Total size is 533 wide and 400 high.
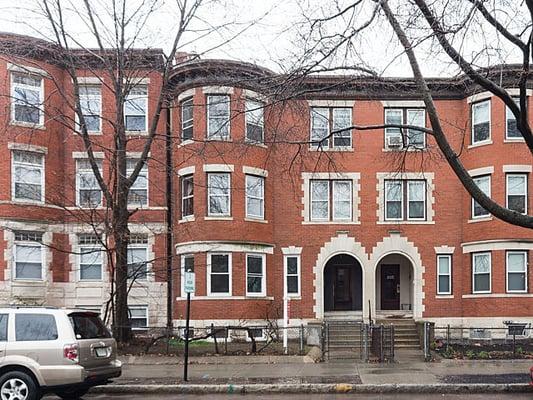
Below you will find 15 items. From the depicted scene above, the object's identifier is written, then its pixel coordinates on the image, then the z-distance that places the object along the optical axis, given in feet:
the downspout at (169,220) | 75.56
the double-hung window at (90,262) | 76.54
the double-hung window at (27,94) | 71.87
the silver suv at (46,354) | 33.04
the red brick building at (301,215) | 72.13
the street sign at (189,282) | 42.91
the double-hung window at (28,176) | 72.23
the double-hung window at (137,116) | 77.66
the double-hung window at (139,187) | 77.25
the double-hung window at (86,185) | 74.59
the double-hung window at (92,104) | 76.07
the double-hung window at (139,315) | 76.33
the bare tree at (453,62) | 35.35
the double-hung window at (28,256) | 72.18
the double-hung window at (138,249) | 77.00
